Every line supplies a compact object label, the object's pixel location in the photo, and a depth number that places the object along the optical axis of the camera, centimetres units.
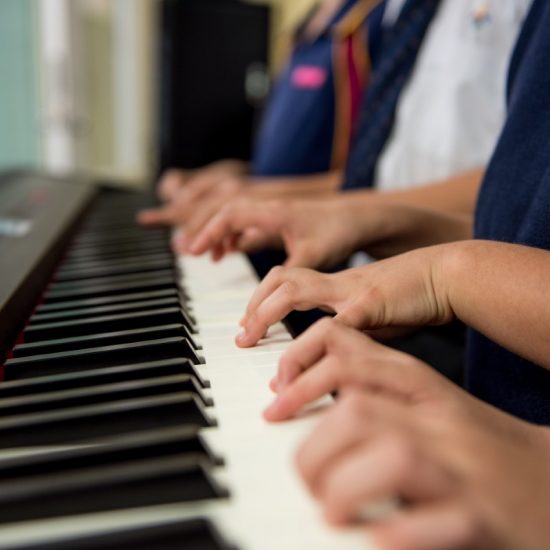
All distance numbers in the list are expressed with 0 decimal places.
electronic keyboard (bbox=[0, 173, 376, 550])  35
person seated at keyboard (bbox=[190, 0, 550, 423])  56
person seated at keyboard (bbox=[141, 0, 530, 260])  121
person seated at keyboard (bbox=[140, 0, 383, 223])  166
